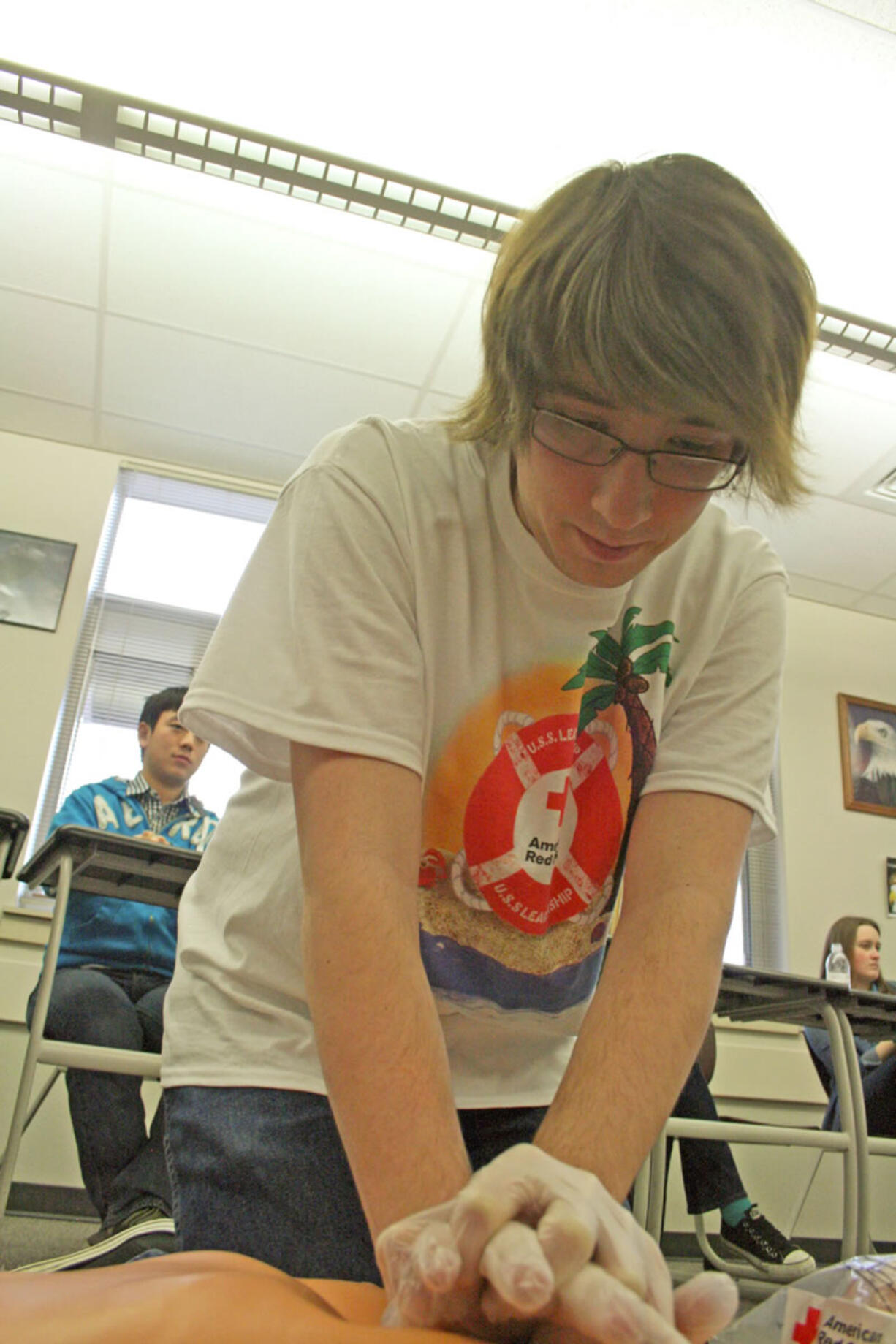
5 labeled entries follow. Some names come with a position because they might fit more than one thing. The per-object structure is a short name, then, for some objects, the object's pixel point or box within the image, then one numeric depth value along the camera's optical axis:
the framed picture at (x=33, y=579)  3.75
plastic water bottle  3.72
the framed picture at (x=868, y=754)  4.53
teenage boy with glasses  0.65
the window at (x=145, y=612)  3.75
